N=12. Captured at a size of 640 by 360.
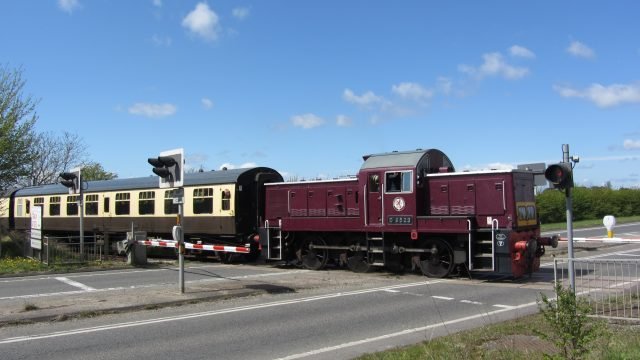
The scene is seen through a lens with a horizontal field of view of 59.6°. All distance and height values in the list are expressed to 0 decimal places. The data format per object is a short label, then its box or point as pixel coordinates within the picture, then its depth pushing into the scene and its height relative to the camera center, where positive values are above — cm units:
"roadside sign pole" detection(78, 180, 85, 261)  1983 -49
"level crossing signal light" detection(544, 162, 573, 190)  947 +58
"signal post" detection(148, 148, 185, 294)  1303 +105
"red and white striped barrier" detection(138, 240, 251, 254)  2073 -113
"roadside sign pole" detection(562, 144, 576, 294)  937 -36
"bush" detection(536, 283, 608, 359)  552 -118
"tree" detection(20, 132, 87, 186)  4237 +412
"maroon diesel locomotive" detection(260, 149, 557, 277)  1539 -24
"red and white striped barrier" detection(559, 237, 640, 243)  2381 -141
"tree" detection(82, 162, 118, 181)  5296 +462
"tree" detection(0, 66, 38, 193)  2250 +320
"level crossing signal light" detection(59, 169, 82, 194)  1986 +143
